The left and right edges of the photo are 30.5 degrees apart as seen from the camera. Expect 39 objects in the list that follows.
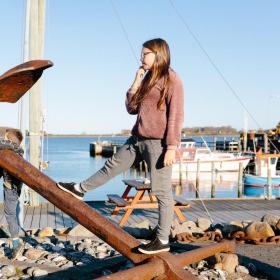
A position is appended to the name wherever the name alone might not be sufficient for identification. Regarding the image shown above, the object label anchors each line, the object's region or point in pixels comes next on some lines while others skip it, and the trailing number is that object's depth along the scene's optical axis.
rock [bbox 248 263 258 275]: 4.94
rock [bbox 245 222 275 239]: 6.00
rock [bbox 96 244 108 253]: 5.74
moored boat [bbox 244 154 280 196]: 26.48
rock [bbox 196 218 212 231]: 7.00
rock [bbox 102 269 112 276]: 4.78
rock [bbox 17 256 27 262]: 5.36
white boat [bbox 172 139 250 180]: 34.88
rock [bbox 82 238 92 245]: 6.13
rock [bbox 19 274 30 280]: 4.71
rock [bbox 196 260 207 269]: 4.97
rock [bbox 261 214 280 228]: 6.47
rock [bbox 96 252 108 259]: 5.49
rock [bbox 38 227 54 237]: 6.82
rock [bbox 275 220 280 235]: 6.26
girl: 3.81
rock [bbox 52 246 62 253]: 5.79
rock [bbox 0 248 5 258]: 5.49
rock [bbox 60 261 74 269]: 5.07
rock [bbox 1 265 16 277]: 4.75
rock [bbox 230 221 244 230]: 6.66
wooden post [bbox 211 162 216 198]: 19.45
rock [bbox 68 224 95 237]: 6.65
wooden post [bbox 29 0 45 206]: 9.39
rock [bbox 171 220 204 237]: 6.43
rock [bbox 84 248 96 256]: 5.61
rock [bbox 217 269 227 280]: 4.61
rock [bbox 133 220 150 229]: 7.02
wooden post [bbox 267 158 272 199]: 12.82
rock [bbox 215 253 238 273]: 4.80
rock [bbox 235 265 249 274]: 4.86
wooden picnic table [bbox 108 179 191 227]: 7.92
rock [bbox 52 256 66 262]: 5.27
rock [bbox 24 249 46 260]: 5.42
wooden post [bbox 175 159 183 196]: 14.96
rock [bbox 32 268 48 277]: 4.73
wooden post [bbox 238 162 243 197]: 17.58
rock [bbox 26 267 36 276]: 4.78
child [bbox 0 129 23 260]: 5.46
